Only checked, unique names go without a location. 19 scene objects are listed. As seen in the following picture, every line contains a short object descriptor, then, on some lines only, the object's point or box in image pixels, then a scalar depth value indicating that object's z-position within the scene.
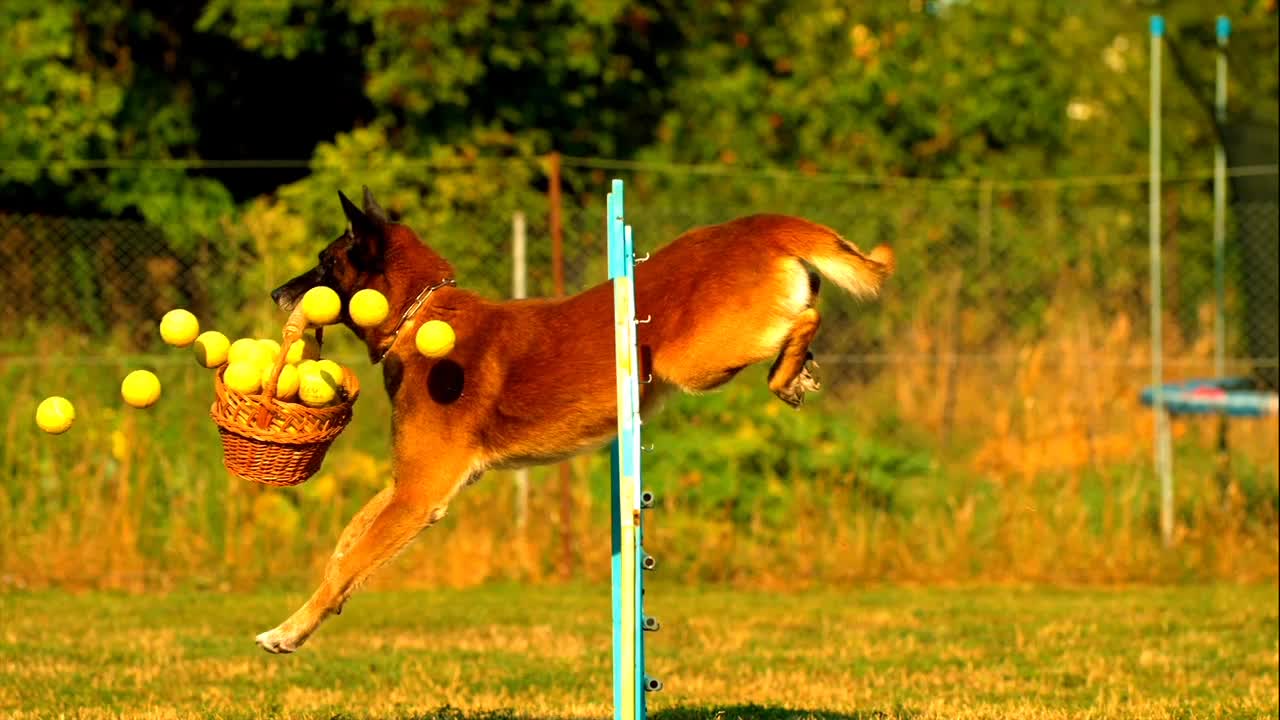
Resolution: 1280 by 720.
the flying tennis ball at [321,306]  11.91
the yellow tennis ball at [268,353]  12.02
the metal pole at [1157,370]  24.17
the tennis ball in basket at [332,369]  11.85
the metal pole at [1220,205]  26.37
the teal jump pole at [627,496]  11.11
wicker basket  11.76
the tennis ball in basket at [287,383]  11.81
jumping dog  12.14
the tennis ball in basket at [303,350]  12.10
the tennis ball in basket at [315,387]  11.77
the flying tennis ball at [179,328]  12.28
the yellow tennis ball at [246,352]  11.98
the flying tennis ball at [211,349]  12.49
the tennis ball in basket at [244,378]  11.80
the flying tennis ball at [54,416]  12.37
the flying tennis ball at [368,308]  12.01
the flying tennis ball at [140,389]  12.31
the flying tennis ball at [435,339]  11.66
